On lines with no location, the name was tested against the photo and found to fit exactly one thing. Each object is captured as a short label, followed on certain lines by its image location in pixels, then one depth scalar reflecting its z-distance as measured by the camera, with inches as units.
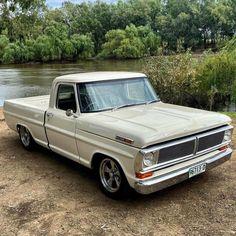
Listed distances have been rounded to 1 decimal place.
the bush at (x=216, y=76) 523.3
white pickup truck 130.7
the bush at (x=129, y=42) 2224.7
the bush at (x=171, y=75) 478.1
